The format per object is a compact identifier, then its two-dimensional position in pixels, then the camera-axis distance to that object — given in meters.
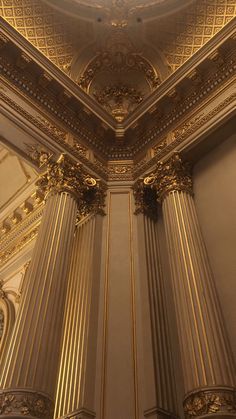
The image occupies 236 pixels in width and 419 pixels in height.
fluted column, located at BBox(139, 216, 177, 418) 4.72
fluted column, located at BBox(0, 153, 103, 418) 4.17
